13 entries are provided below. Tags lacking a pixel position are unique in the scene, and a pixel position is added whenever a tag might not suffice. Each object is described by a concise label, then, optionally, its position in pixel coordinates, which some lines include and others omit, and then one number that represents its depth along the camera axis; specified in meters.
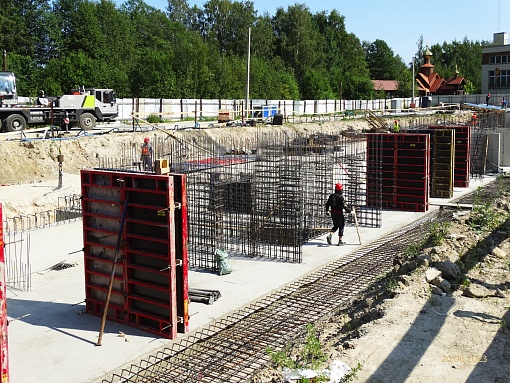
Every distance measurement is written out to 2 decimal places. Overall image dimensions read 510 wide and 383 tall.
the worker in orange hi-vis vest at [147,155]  19.91
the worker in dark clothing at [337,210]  15.37
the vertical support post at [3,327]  6.93
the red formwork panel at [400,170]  19.91
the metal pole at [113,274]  9.39
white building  71.62
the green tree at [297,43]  86.26
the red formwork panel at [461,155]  24.44
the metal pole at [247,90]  40.81
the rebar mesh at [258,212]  14.59
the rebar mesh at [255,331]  8.41
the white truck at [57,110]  30.64
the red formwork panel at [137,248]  9.59
